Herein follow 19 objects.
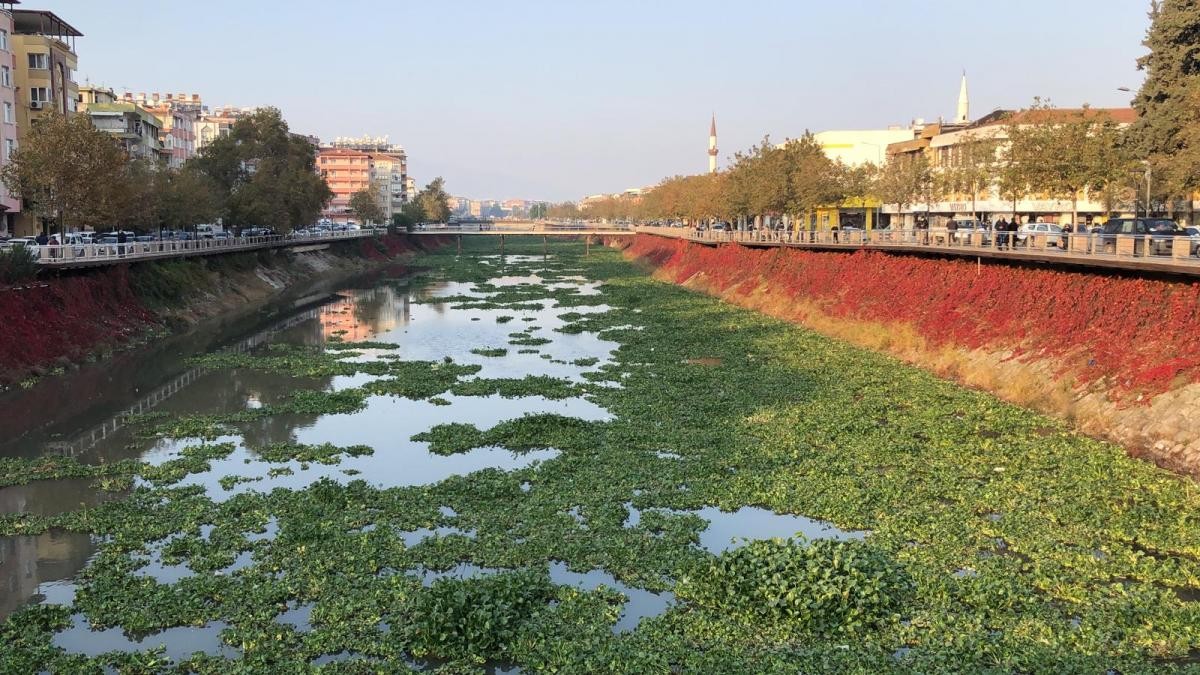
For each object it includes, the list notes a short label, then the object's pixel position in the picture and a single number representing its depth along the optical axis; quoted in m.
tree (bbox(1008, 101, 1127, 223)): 47.31
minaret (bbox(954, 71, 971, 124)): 136.65
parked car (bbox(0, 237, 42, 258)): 46.23
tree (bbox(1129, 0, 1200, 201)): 51.09
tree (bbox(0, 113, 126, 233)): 51.50
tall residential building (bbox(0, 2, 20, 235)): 66.06
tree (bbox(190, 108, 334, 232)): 88.69
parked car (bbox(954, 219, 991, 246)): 48.95
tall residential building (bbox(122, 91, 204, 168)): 132.38
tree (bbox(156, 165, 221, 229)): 73.12
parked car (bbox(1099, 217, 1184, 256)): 35.56
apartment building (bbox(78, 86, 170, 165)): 102.38
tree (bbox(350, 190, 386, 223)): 155.88
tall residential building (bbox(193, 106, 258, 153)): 175.00
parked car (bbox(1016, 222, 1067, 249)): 43.11
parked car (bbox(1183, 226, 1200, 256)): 32.46
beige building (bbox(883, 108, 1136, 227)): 81.56
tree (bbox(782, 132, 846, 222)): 80.88
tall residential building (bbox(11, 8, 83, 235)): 74.26
